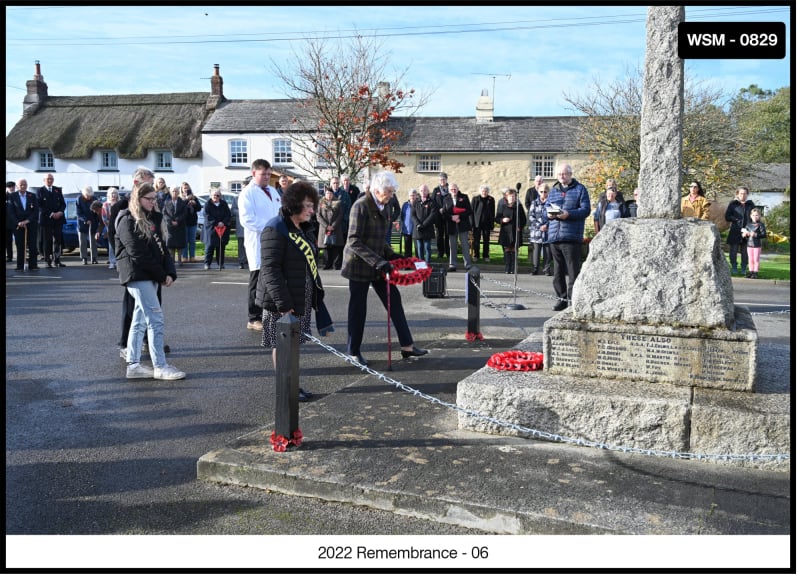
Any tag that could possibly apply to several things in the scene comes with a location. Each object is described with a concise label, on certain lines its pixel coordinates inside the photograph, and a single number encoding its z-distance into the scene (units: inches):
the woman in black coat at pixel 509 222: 714.8
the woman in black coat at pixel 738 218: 673.6
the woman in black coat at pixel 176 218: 716.5
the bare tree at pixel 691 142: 1121.4
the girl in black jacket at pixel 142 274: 282.2
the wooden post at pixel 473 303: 357.7
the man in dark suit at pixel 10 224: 674.8
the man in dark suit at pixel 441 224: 721.6
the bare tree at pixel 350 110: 1131.9
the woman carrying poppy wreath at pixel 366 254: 291.7
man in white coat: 346.6
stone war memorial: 196.2
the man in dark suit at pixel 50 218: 721.8
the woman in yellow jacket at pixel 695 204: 566.3
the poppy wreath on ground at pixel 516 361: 235.5
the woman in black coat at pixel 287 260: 238.1
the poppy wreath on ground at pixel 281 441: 197.3
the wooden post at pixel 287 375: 194.7
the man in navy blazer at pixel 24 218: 682.8
